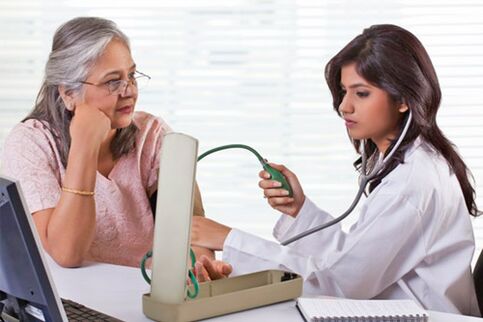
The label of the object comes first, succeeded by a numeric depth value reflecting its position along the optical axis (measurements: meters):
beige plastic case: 2.59
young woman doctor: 3.02
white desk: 2.65
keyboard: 2.60
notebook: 2.54
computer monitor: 2.27
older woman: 3.16
